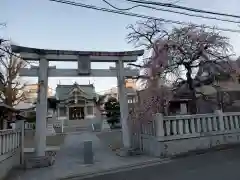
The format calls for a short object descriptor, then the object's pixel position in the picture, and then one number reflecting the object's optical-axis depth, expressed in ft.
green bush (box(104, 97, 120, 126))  85.34
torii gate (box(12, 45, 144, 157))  24.72
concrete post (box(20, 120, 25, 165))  25.79
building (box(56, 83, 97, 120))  105.55
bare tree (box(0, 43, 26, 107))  59.78
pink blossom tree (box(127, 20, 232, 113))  29.06
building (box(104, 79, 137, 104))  113.61
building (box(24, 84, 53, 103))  68.85
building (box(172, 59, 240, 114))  30.43
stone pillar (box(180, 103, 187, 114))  55.22
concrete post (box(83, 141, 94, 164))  23.83
